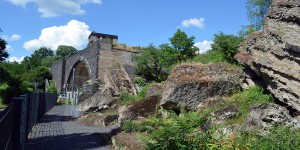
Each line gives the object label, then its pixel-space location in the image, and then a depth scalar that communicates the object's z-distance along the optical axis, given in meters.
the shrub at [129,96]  12.30
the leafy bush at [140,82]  14.81
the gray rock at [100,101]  12.69
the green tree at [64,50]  70.43
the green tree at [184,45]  16.52
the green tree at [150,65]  16.09
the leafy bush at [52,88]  36.55
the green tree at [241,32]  16.24
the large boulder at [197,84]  8.01
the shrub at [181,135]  3.34
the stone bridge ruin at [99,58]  23.59
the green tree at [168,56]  15.72
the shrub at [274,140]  3.27
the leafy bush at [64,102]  26.27
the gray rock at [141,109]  8.73
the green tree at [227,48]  10.11
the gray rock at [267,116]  4.94
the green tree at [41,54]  73.07
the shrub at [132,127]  6.85
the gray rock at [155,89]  10.19
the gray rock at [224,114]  6.14
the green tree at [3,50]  13.32
